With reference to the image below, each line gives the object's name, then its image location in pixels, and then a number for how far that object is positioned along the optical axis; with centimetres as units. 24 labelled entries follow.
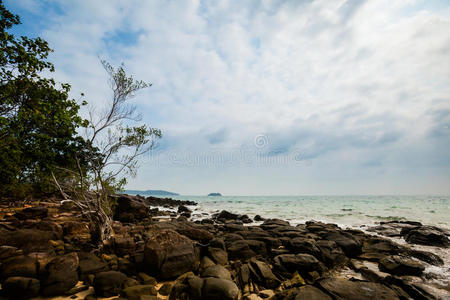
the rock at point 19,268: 573
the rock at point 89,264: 657
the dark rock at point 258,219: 2421
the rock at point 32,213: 1352
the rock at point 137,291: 541
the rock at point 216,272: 648
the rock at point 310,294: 509
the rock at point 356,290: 516
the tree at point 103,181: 944
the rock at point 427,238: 1230
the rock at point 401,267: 780
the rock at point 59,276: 551
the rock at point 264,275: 668
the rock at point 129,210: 1869
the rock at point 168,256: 684
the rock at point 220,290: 540
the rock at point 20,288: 516
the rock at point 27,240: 752
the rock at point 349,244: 1006
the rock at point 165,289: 590
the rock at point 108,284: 563
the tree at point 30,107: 772
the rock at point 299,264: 768
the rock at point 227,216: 2513
